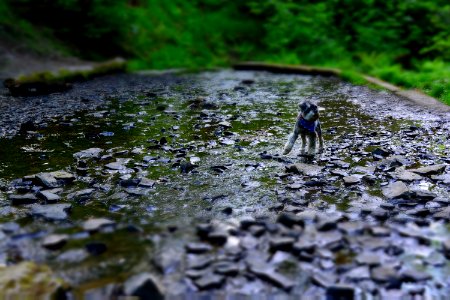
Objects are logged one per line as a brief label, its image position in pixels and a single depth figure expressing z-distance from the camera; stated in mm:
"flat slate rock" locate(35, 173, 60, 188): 5648
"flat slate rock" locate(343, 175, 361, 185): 5605
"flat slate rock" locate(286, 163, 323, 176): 6023
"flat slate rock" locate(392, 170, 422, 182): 5637
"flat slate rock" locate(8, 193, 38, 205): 5108
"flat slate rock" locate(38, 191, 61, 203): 5168
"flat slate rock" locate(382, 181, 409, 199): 5117
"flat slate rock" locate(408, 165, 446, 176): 5801
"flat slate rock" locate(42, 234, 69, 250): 4055
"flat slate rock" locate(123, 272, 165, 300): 3316
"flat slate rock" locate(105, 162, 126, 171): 6324
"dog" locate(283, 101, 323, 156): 6605
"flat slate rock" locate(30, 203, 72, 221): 4703
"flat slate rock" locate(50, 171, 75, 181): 5864
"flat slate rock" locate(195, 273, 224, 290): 3477
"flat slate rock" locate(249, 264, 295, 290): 3484
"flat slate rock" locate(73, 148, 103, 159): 6957
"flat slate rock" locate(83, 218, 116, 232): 4379
